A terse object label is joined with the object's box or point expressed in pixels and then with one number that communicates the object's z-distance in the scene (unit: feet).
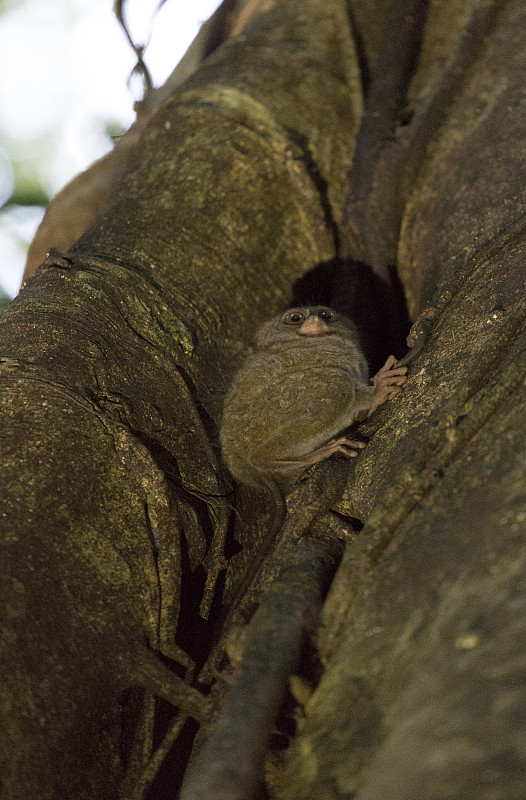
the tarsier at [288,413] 14.90
